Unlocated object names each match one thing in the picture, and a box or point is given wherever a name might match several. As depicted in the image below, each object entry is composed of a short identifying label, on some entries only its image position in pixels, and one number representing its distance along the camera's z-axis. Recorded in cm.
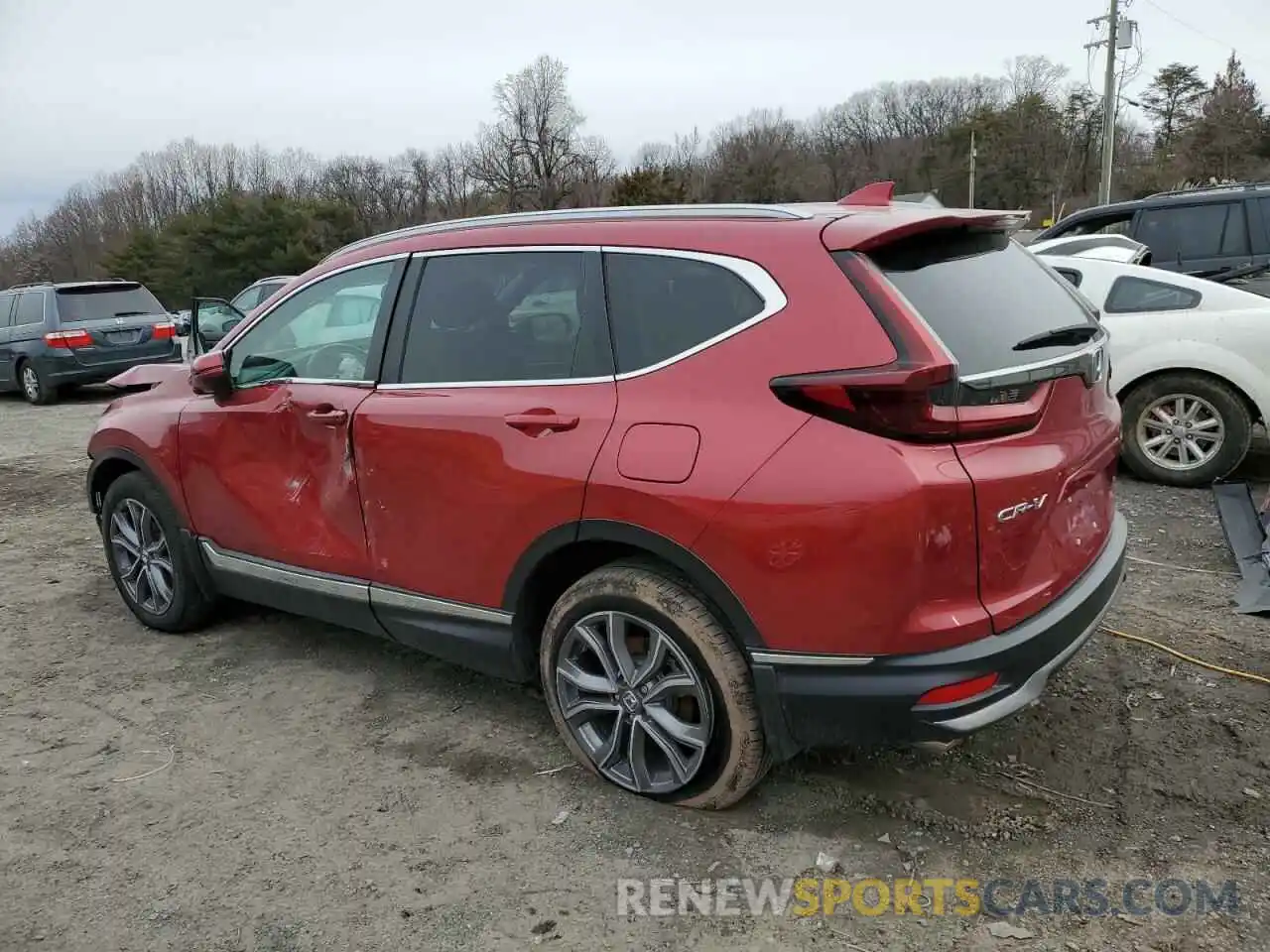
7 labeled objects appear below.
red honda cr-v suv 245
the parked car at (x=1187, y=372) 612
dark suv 929
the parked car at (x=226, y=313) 1533
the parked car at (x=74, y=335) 1357
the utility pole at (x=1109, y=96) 3256
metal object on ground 434
